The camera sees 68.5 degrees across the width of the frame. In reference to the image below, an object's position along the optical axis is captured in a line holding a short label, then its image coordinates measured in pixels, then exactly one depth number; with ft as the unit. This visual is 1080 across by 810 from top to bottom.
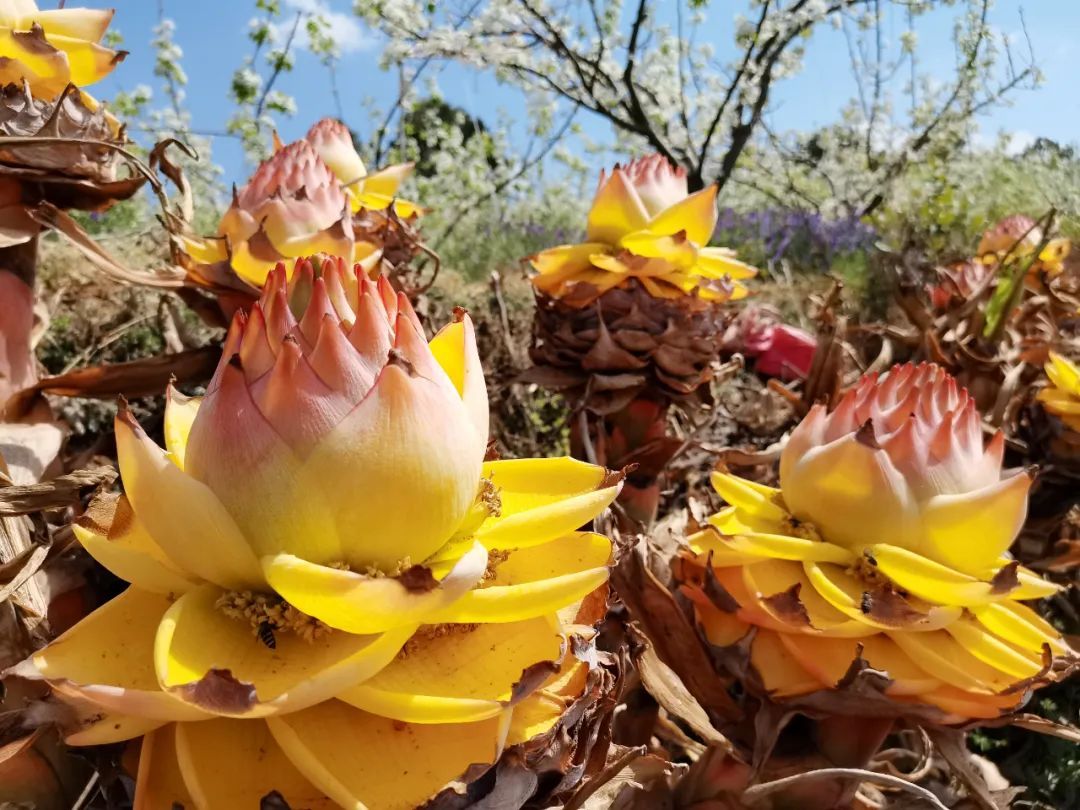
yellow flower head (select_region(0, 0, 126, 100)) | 2.30
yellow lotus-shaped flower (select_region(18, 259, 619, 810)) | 1.26
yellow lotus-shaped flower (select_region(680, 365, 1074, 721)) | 2.02
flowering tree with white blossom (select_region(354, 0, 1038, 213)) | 17.54
